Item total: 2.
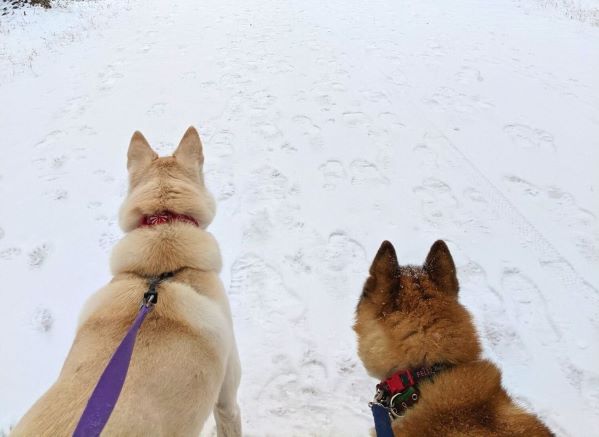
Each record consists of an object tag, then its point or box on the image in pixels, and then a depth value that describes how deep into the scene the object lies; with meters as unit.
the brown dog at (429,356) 0.63
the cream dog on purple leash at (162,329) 0.60
